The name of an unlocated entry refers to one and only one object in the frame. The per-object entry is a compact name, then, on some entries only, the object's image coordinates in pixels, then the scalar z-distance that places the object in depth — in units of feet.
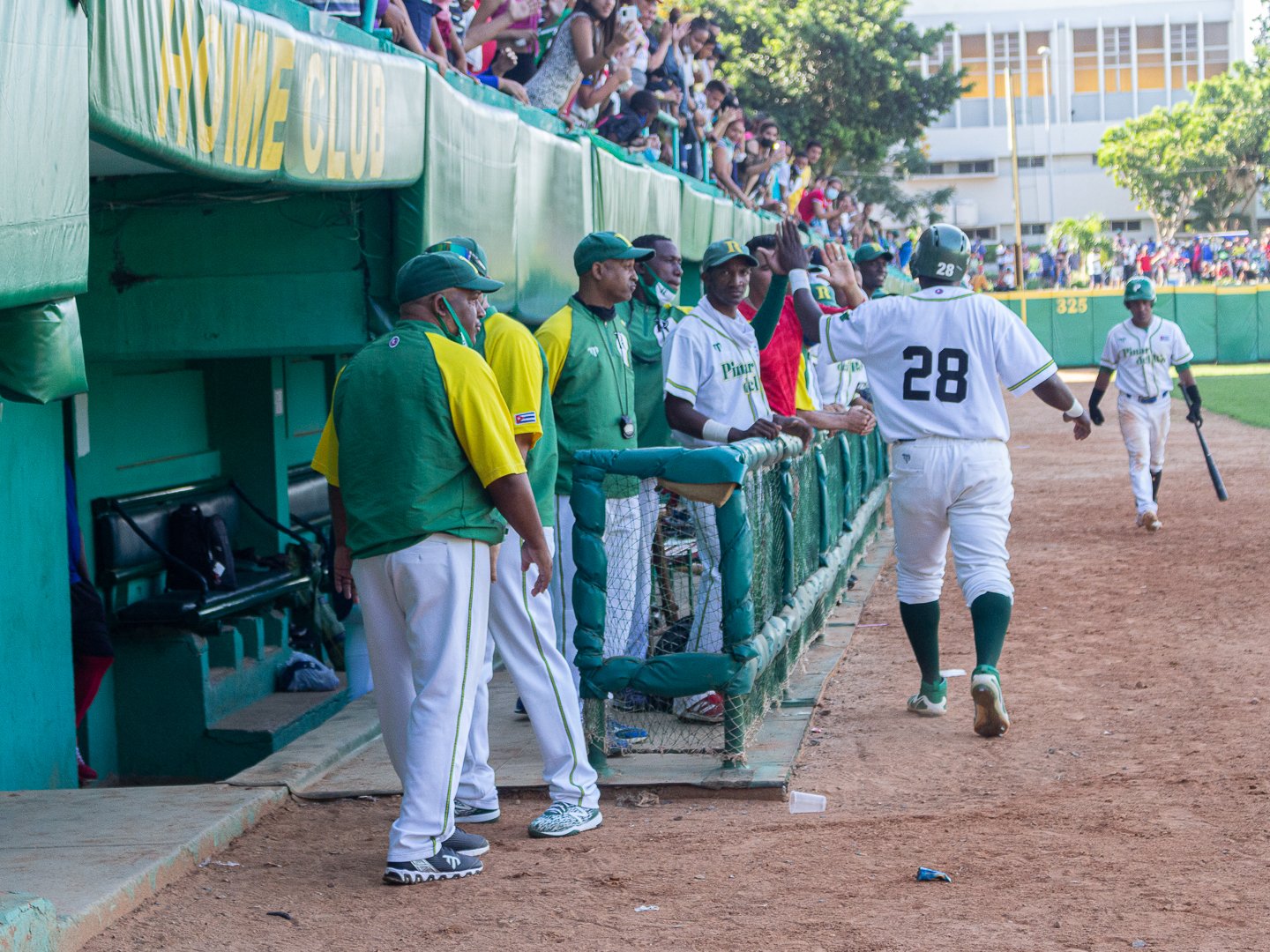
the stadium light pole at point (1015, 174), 166.50
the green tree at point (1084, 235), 189.47
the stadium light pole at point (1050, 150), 206.51
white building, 235.40
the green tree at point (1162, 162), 206.49
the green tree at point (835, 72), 130.82
